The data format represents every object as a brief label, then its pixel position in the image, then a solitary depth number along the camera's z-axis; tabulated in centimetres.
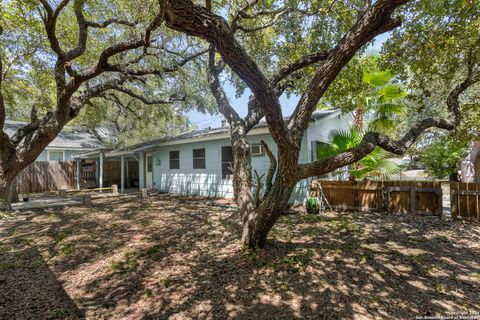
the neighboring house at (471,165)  1123
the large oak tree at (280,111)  328
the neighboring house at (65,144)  1917
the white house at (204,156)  992
